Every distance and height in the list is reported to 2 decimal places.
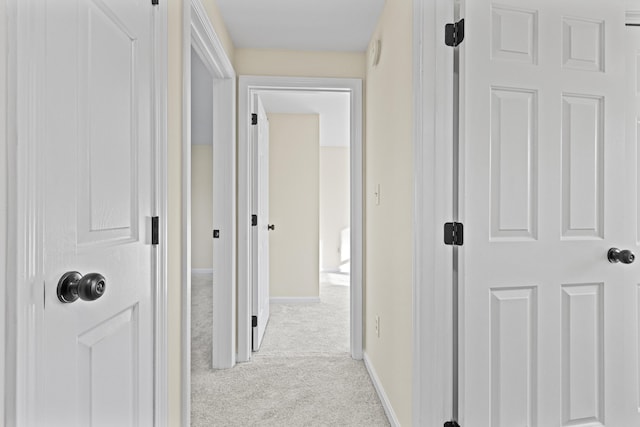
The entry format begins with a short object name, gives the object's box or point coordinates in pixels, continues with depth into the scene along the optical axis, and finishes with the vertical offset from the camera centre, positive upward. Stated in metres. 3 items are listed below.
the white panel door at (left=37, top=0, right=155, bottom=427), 0.79 +0.00
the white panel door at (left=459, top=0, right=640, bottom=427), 1.45 -0.02
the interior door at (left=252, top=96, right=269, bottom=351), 2.92 -0.13
